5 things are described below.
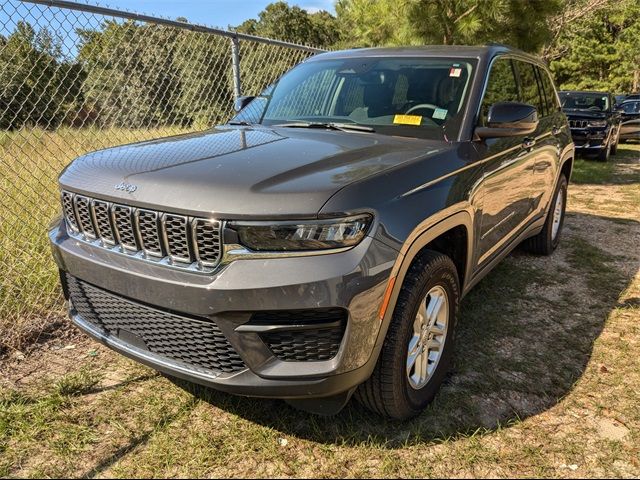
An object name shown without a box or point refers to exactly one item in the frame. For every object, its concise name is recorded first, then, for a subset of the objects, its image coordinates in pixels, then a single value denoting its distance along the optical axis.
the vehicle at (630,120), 14.64
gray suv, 1.90
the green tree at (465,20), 7.09
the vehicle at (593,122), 11.15
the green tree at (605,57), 30.77
